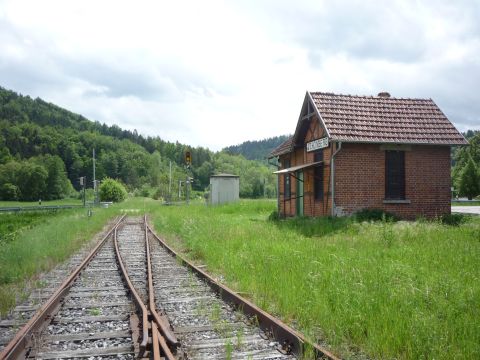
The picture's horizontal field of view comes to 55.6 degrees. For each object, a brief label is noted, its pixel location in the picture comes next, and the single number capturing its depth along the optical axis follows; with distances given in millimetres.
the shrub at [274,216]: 21484
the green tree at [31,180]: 93688
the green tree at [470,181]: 55241
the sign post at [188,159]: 25406
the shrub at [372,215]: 16059
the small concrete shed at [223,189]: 36250
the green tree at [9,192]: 89562
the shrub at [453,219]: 16047
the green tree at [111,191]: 72625
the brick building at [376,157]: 16625
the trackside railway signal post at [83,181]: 28617
